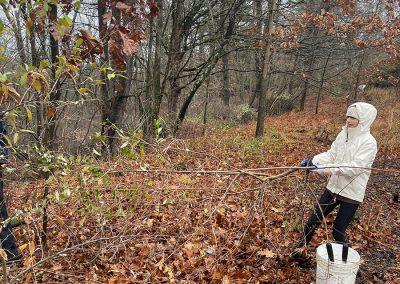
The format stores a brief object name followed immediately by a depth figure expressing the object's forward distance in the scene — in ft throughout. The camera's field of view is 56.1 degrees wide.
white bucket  11.33
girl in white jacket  12.83
